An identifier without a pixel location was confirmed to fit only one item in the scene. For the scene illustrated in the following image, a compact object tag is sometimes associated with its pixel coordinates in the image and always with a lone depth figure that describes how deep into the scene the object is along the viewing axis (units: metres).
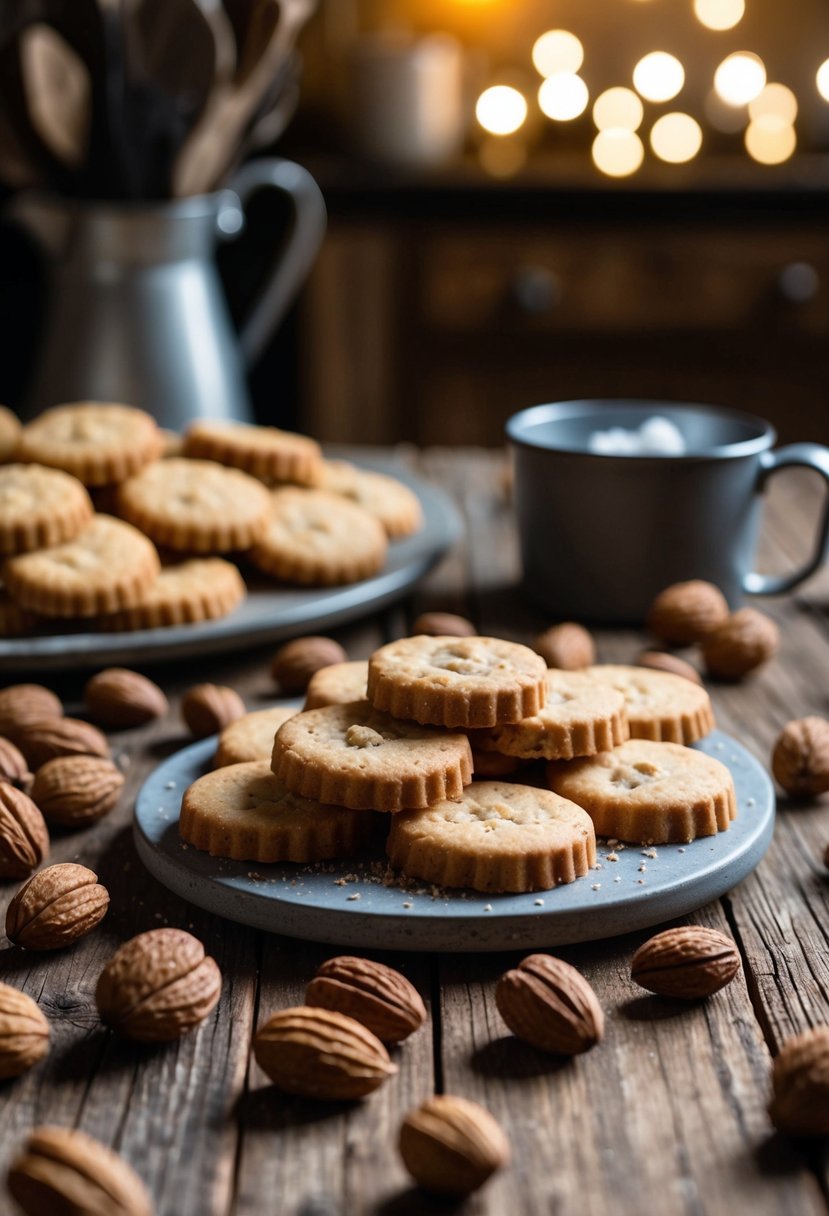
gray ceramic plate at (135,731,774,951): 0.83
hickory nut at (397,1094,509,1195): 0.64
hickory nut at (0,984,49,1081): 0.73
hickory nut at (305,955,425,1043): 0.77
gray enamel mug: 1.46
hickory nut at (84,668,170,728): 1.22
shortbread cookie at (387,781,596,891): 0.85
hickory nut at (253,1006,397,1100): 0.71
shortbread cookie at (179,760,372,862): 0.89
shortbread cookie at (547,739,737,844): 0.92
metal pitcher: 1.77
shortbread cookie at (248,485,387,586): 1.46
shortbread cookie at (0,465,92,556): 1.32
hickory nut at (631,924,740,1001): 0.81
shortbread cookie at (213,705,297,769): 1.03
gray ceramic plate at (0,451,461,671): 1.27
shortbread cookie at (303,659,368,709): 1.05
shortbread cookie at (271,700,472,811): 0.88
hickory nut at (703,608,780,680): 1.37
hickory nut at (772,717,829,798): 1.10
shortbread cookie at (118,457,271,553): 1.41
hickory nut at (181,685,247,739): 1.19
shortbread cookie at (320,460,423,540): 1.61
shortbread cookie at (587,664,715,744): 1.06
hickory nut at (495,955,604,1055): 0.75
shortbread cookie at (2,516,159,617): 1.29
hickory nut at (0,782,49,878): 0.95
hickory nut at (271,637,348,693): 1.29
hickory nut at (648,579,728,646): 1.42
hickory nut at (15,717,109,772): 1.12
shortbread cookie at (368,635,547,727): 0.93
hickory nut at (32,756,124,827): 1.03
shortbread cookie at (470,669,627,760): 0.95
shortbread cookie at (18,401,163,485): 1.44
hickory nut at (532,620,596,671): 1.29
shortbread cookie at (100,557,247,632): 1.32
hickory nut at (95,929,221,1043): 0.76
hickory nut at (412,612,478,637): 1.34
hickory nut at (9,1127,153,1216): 0.61
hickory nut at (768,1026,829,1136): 0.69
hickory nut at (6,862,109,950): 0.86
